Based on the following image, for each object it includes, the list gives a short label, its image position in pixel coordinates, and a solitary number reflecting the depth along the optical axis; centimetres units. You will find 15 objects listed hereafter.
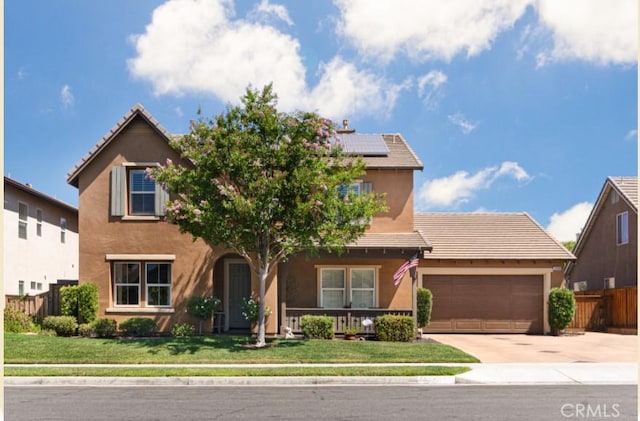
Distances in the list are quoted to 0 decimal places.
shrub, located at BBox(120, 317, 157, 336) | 2128
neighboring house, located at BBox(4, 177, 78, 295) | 2614
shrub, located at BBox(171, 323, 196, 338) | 2089
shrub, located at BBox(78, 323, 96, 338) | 2074
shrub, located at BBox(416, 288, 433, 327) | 2411
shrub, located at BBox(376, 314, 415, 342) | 2061
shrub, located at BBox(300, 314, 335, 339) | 2083
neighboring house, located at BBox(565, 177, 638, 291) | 2950
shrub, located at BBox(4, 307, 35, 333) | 2122
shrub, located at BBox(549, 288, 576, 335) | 2491
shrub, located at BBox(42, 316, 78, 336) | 2062
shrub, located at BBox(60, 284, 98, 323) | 2114
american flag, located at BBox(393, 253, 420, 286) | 2131
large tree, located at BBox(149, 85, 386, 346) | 1770
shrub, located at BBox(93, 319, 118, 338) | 2083
